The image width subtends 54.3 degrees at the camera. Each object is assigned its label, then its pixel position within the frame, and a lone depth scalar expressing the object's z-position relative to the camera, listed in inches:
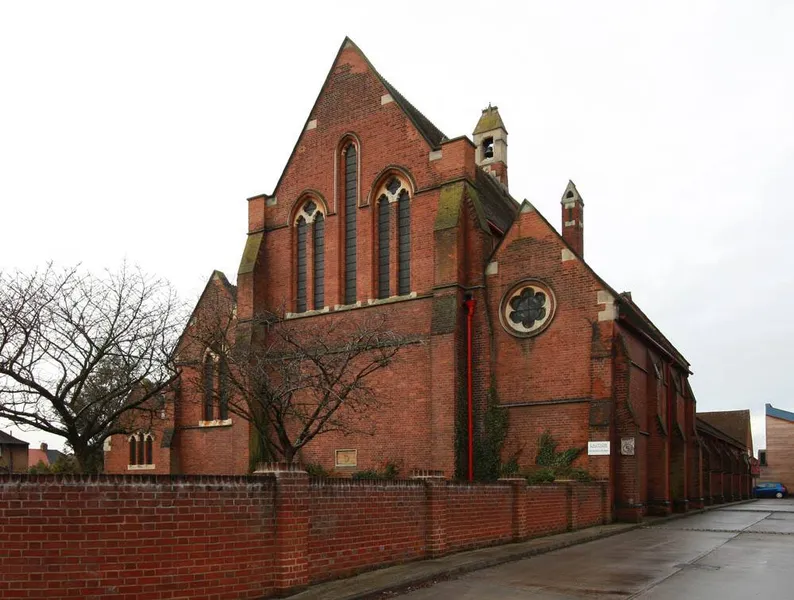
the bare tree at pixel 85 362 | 650.2
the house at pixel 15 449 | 2038.6
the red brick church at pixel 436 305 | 878.4
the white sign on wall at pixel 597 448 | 831.7
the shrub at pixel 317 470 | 957.2
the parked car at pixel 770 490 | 2379.4
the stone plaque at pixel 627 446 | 867.4
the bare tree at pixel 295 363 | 699.4
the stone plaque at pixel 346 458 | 981.2
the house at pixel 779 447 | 2628.0
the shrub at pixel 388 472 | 909.7
